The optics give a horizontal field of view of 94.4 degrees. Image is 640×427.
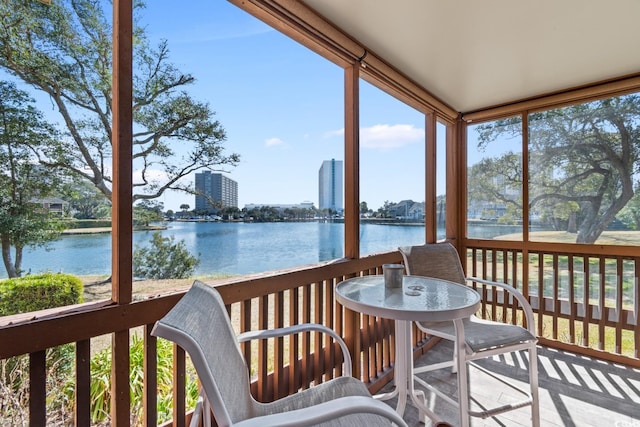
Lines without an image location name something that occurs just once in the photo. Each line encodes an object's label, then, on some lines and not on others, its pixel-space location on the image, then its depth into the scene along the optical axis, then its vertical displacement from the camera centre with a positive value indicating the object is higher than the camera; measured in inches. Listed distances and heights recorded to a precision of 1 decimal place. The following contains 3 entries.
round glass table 50.1 -16.9
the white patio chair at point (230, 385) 28.0 -19.5
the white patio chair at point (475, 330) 65.6 -29.1
